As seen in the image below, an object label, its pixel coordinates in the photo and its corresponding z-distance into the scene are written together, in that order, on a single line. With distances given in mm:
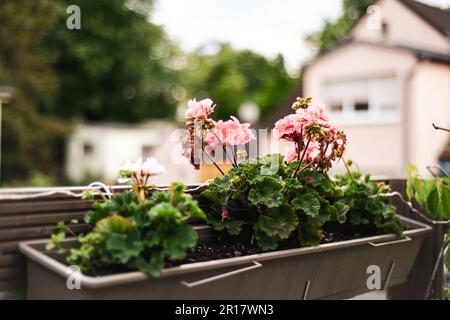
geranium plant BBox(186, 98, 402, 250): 1744
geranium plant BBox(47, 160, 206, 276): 1348
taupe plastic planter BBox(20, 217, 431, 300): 1322
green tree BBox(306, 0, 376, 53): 21422
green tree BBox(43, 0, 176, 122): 22188
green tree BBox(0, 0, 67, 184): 18672
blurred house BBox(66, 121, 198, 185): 22609
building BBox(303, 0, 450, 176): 12172
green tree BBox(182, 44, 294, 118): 26375
